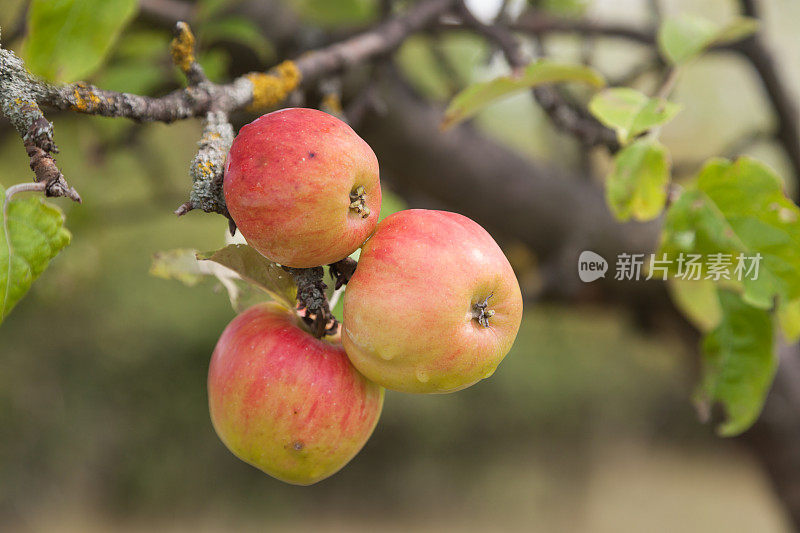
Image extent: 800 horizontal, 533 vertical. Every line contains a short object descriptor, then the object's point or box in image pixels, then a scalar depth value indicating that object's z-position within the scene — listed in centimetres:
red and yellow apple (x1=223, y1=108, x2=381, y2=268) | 125
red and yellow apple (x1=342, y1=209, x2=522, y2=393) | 126
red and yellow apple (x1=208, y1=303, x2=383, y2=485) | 128
